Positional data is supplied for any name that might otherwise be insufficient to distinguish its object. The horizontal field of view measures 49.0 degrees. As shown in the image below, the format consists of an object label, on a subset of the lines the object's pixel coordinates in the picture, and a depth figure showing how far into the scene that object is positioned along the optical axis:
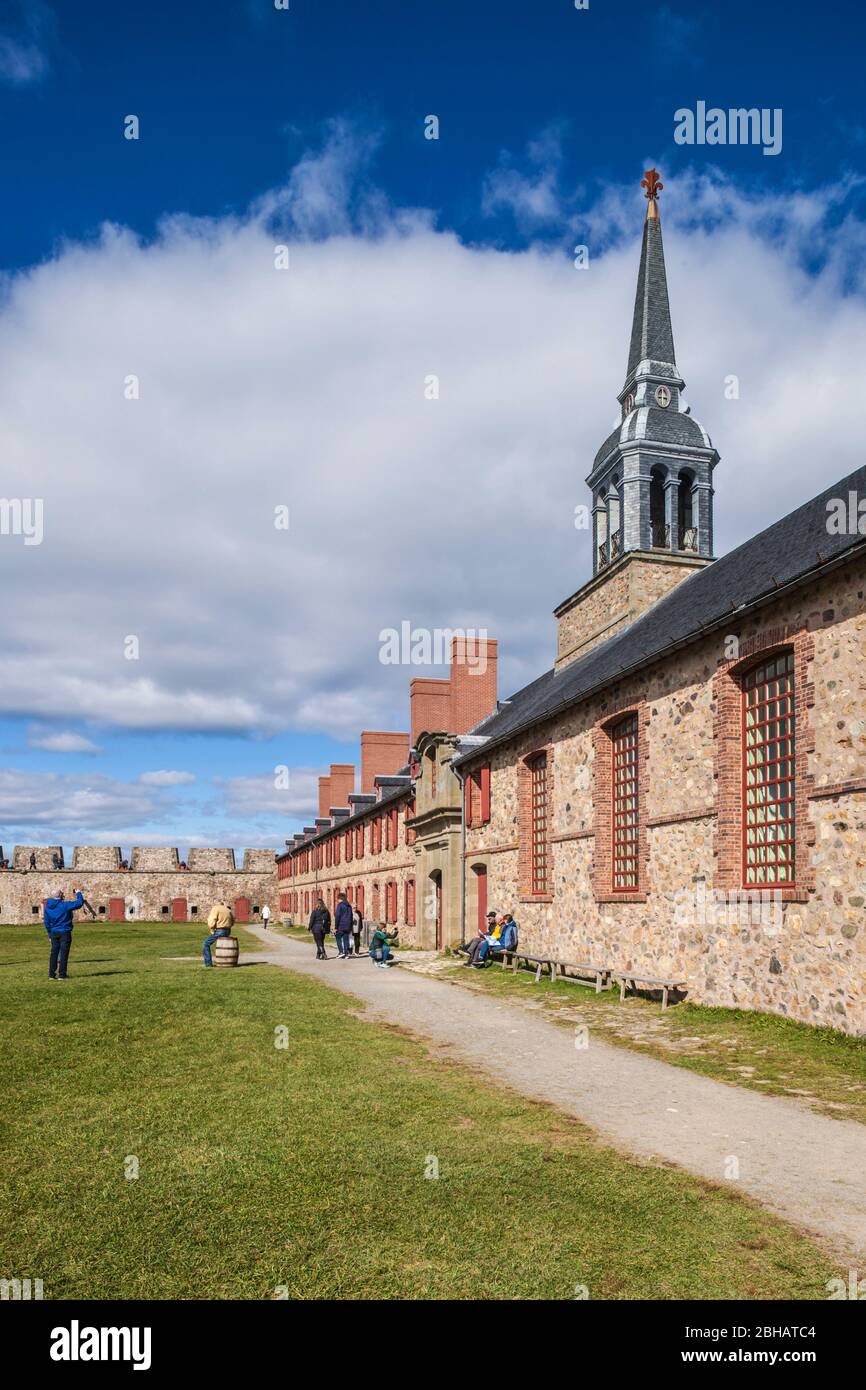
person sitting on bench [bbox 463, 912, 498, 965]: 21.09
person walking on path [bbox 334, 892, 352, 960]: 25.45
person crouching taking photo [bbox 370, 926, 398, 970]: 22.41
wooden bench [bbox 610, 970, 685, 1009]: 13.66
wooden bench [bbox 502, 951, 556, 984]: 17.77
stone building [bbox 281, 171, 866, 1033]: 11.04
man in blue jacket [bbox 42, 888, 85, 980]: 16.66
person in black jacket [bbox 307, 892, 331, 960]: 24.67
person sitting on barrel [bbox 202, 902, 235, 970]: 21.11
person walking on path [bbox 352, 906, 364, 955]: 28.47
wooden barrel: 20.98
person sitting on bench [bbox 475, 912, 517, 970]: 21.05
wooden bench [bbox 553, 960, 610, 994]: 15.71
